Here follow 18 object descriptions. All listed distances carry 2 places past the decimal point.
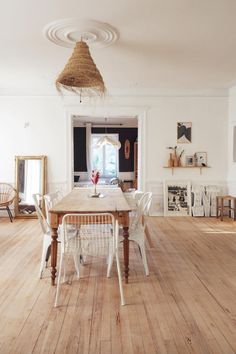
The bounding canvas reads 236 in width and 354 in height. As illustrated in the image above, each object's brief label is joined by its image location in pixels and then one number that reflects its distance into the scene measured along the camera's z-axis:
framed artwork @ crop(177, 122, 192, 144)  6.83
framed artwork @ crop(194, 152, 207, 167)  6.89
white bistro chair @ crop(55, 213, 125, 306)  2.83
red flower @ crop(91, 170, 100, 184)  4.30
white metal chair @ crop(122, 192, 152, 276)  3.44
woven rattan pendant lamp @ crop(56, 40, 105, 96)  3.14
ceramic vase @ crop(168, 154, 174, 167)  6.83
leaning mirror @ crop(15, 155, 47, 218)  6.74
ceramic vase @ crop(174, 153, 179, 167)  6.82
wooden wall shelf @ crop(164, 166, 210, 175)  6.84
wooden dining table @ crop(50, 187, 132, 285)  3.07
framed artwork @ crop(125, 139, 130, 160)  12.07
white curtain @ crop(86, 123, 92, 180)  11.96
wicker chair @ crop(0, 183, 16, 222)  6.58
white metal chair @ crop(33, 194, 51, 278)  3.37
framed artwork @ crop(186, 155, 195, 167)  6.89
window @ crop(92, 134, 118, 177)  12.50
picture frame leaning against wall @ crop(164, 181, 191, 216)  6.86
